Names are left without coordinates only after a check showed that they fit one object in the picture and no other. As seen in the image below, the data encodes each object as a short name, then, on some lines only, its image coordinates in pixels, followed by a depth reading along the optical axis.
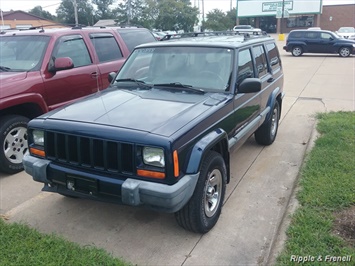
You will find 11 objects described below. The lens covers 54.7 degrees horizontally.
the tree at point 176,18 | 46.59
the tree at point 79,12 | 58.05
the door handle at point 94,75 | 5.83
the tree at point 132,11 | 47.21
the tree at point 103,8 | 60.03
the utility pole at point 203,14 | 55.94
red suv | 4.64
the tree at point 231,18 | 56.91
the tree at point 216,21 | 53.31
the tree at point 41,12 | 76.07
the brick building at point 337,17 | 53.41
